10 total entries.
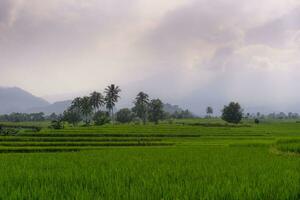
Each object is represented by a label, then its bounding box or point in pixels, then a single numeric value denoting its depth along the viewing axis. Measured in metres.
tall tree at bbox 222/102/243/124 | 134.40
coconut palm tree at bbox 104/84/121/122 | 142.38
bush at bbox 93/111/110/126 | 120.75
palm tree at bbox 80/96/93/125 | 149.38
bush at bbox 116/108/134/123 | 175.31
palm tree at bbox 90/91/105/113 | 154.50
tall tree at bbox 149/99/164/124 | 161.88
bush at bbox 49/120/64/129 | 84.95
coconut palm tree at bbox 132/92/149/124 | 155.25
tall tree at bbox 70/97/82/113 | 155.19
